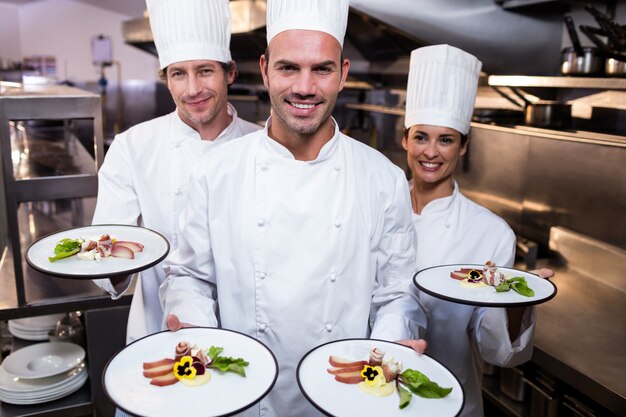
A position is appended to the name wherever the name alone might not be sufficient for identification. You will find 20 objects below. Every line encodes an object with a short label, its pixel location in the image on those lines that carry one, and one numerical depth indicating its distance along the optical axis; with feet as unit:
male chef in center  4.93
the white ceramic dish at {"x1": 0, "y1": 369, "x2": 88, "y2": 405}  7.16
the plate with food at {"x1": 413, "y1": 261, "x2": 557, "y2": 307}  4.43
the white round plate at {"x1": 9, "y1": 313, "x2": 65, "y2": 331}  8.25
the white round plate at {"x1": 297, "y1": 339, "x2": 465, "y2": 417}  3.54
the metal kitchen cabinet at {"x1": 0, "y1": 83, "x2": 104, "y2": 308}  6.95
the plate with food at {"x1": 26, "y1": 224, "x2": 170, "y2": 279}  4.57
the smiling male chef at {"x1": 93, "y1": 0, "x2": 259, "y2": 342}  6.34
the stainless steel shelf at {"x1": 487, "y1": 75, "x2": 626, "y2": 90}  6.94
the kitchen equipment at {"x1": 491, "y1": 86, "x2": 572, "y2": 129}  9.21
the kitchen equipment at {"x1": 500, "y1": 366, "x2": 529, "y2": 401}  7.02
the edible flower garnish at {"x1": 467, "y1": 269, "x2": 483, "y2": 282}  4.99
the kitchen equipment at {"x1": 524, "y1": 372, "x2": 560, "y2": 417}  6.51
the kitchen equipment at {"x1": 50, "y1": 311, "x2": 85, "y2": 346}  8.16
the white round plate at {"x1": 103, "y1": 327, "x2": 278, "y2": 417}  3.40
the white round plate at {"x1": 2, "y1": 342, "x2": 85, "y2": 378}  7.34
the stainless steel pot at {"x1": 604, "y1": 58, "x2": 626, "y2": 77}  7.64
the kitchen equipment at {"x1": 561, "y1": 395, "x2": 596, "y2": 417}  6.10
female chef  5.99
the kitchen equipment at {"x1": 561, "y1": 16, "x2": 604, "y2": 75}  8.23
